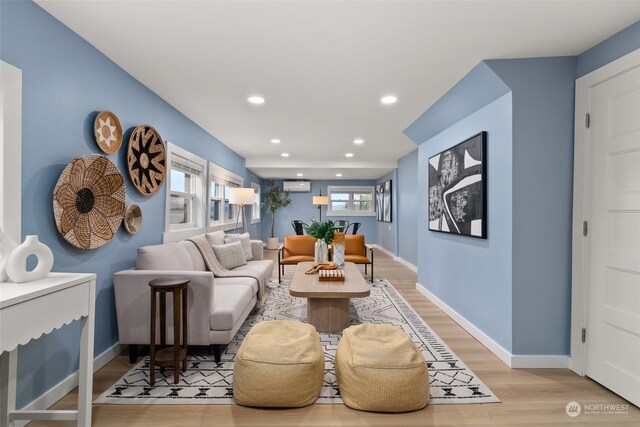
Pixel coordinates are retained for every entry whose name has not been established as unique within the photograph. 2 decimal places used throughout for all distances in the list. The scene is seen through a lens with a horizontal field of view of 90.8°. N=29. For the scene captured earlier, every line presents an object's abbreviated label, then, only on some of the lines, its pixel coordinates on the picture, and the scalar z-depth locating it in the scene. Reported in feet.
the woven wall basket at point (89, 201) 6.77
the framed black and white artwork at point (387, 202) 27.04
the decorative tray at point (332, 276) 10.76
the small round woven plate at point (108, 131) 7.90
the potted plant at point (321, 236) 12.85
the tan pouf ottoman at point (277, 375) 6.33
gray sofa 8.01
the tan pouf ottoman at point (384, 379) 6.23
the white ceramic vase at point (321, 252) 12.88
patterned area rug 6.72
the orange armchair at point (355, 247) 18.02
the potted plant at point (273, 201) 31.49
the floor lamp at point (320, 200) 29.81
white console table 4.17
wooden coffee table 9.85
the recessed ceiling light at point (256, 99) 11.03
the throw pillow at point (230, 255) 12.88
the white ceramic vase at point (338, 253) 12.92
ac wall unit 33.73
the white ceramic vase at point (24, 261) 4.78
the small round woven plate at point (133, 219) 9.01
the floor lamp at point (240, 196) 17.57
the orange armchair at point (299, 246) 17.88
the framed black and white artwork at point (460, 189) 9.51
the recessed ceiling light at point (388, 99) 11.03
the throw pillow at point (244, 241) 14.56
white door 6.61
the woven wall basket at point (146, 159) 9.41
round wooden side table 7.15
